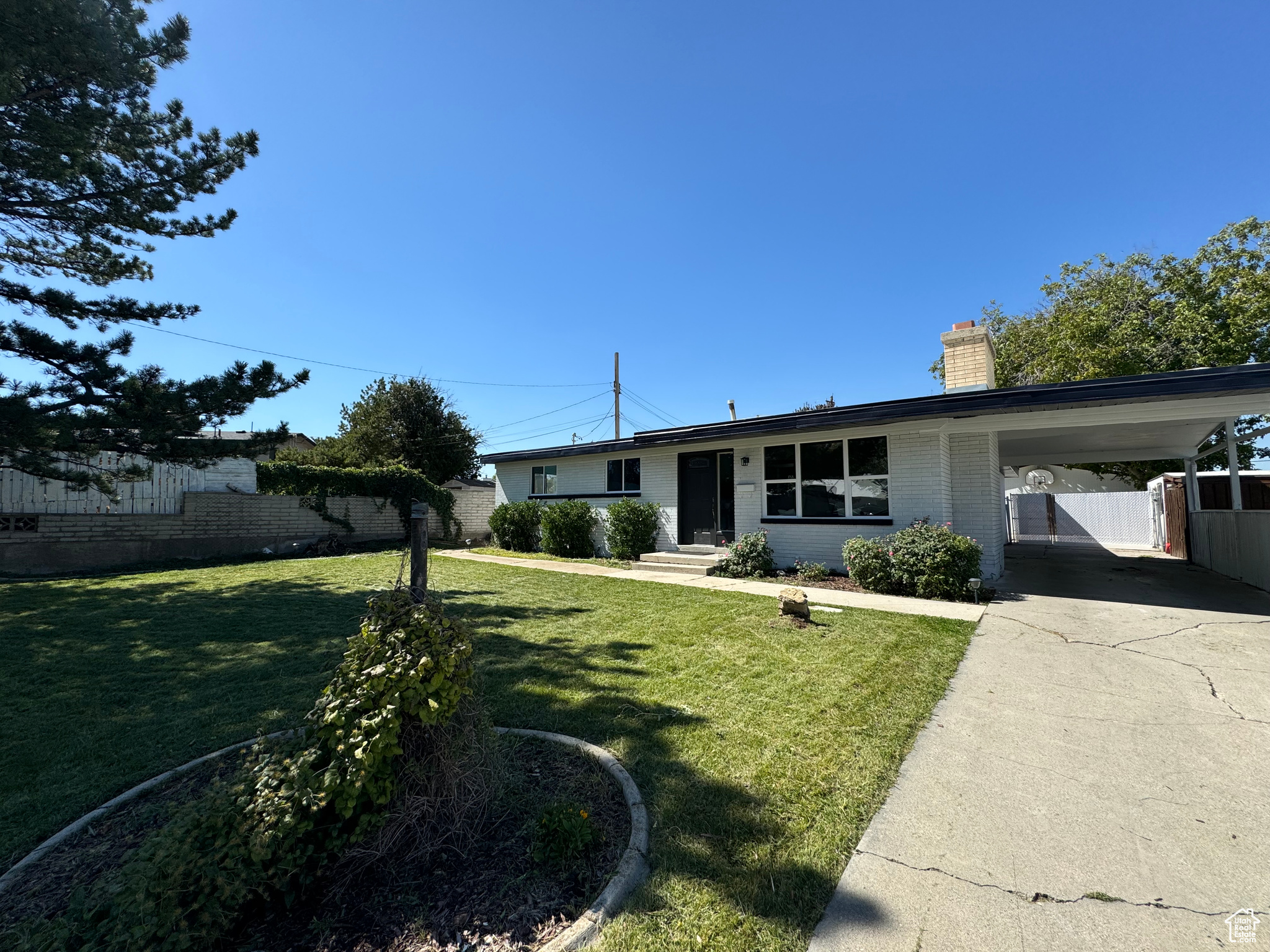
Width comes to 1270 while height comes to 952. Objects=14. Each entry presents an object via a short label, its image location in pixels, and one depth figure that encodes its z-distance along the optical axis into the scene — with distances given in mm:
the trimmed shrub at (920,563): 7199
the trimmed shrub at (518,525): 14336
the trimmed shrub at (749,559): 9406
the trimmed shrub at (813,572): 8758
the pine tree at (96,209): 5820
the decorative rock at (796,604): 5801
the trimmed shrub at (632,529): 11727
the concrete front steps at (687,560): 10039
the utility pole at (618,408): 25656
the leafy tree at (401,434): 25109
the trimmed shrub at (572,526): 12773
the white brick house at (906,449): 6688
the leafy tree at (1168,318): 17078
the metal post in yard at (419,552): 2484
